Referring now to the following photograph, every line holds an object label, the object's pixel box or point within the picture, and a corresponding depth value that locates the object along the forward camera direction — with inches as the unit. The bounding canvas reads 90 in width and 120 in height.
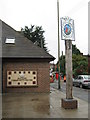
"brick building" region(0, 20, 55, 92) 400.8
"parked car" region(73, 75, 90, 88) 553.5
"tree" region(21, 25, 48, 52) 1130.8
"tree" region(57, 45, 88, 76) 1014.6
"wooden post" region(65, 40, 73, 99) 237.9
